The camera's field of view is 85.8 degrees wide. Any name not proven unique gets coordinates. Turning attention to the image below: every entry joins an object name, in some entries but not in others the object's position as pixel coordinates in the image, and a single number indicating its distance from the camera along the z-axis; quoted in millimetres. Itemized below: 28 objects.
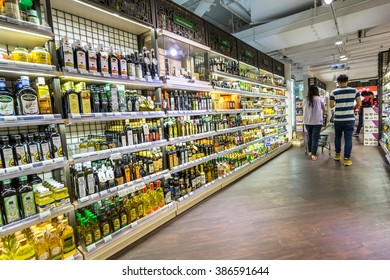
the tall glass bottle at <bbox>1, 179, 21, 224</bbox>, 1610
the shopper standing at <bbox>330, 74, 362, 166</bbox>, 4543
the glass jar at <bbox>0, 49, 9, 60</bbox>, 1618
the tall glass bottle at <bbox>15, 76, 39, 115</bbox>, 1682
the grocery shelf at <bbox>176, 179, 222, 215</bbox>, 2967
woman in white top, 5316
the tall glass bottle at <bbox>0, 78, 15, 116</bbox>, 1594
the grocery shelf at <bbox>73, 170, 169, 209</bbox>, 2008
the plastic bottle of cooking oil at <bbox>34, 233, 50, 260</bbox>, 1710
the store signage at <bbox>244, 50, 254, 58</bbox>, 5095
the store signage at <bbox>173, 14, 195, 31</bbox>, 3081
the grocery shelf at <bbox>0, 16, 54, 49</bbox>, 1617
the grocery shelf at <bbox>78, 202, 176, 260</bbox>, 2002
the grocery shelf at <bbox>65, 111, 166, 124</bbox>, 1957
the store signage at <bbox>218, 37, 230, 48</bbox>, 4062
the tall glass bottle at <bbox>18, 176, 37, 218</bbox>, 1692
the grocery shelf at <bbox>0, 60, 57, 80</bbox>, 1590
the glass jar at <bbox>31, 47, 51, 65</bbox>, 1763
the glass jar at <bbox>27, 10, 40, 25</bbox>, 1747
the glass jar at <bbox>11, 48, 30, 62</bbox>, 1688
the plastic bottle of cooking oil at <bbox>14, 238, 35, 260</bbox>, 1617
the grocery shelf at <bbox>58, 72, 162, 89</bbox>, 1972
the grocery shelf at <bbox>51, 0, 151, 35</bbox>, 2096
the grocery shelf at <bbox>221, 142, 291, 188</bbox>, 3983
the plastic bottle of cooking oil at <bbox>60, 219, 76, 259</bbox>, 1854
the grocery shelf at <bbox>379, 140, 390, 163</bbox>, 4693
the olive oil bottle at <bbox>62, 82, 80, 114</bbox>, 1942
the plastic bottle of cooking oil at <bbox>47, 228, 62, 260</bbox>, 1777
